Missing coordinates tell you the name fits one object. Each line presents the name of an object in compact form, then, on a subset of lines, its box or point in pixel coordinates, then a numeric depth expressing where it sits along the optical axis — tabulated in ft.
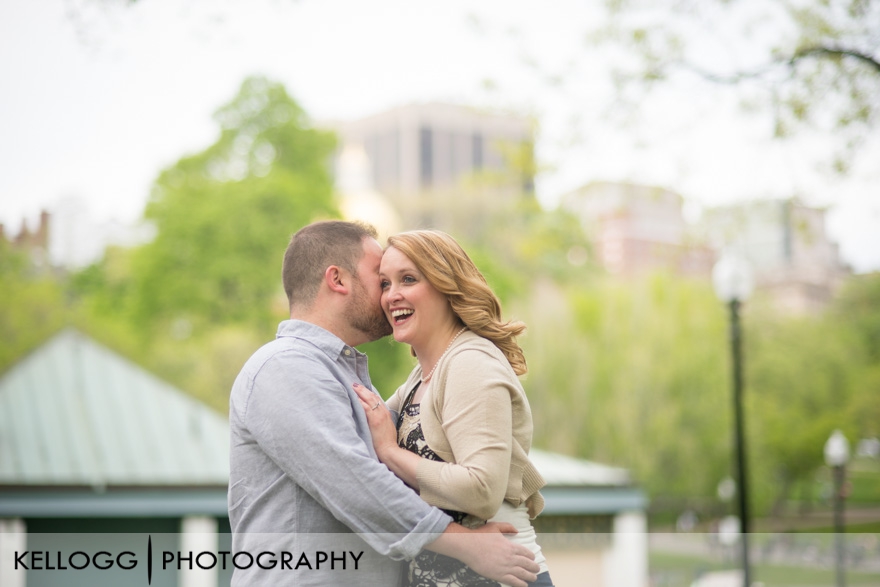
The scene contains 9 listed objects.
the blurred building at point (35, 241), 99.76
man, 9.50
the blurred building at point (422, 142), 354.54
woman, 9.77
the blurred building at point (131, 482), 44.47
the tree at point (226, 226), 106.52
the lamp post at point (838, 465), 65.36
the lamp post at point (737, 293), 39.04
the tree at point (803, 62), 26.84
